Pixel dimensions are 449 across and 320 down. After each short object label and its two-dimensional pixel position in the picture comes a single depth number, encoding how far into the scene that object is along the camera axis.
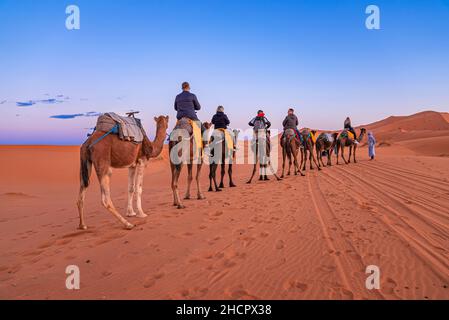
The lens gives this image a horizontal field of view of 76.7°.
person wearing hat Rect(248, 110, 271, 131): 13.98
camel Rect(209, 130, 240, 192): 12.37
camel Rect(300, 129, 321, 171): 16.69
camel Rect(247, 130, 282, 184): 14.14
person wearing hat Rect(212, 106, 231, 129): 12.42
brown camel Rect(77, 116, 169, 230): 6.13
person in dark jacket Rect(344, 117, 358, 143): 20.78
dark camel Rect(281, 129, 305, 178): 14.74
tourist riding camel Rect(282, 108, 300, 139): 14.88
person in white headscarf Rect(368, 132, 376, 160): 22.00
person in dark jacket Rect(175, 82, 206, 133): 9.09
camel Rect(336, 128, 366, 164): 20.30
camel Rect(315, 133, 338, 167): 19.48
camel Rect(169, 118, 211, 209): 8.67
